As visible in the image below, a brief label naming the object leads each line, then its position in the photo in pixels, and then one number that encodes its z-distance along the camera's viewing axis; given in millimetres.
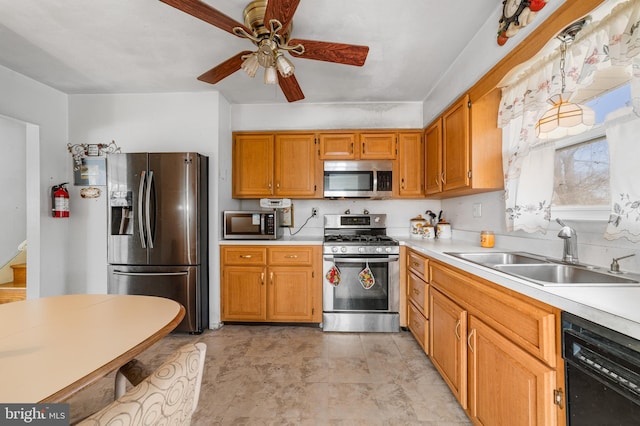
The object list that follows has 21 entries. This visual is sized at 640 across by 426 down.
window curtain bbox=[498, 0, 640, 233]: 1089
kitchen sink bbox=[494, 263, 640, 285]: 1213
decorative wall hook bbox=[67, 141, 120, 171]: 3035
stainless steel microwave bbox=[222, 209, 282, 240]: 2941
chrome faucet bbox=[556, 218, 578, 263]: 1385
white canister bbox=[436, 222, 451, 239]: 2980
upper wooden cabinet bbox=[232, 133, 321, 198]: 3182
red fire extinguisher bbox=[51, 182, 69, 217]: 2836
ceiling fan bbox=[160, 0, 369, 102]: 1407
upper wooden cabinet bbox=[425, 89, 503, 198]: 2010
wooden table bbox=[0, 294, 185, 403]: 652
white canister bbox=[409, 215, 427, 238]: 3132
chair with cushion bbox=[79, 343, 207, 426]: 473
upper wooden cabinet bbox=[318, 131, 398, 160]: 3164
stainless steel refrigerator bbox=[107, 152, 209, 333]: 2691
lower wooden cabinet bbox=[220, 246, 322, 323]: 2840
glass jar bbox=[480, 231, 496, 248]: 2143
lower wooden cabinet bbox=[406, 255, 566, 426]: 970
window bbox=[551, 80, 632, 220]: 1321
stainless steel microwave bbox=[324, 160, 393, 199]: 3119
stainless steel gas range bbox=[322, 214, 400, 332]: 2732
